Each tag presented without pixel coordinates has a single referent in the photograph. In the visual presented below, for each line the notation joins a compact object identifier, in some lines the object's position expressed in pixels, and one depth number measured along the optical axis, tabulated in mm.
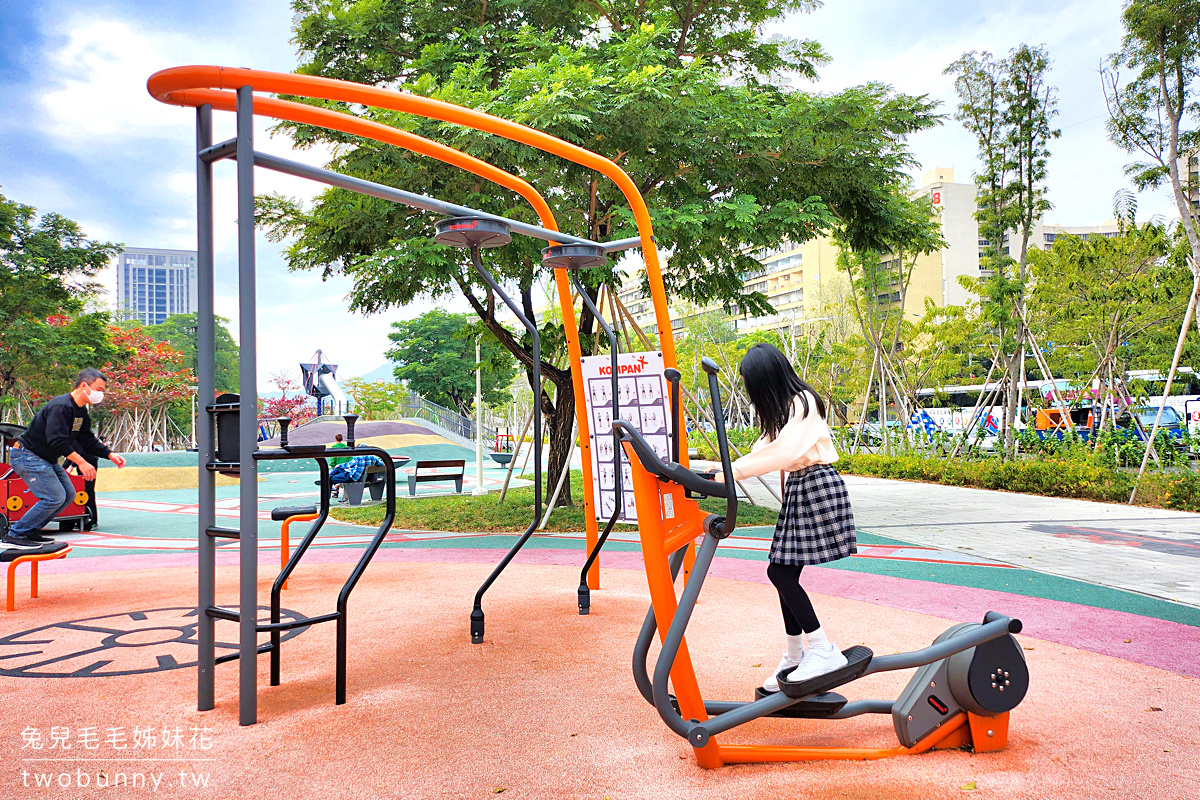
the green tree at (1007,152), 13500
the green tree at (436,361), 51750
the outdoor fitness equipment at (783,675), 2539
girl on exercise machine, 2809
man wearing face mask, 5754
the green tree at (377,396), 38750
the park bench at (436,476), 13729
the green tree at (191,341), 50000
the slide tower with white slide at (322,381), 41594
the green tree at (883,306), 16188
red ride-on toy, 8398
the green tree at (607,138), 7859
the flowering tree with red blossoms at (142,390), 33188
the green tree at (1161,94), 10867
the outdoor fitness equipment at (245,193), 3137
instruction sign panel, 6156
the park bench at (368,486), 12820
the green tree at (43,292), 18578
